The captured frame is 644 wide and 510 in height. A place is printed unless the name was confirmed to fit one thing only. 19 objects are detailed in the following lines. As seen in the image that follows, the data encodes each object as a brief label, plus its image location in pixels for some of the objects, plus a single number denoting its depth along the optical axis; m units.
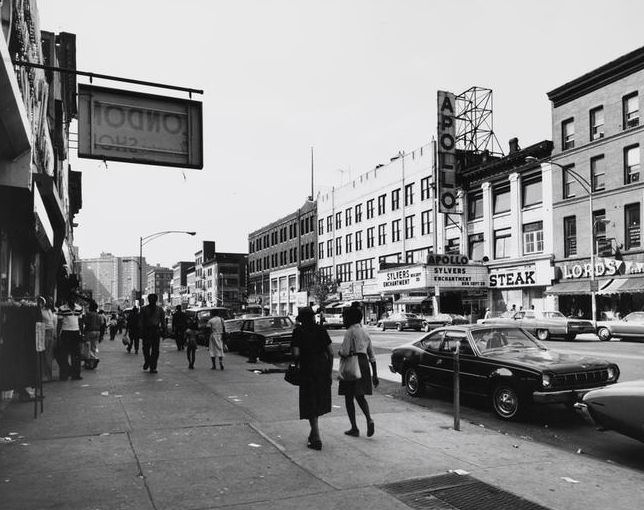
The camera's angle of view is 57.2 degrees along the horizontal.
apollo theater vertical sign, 45.84
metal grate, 5.11
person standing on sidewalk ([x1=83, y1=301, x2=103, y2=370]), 15.14
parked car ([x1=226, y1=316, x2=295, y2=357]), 18.20
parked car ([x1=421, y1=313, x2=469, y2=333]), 39.28
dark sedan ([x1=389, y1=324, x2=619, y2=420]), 8.72
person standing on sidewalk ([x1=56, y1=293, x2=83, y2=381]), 12.61
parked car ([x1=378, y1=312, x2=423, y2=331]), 41.39
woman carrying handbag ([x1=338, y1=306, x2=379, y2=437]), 7.55
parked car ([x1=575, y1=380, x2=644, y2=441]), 6.42
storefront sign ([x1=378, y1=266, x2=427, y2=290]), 45.81
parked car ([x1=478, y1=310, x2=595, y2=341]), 28.83
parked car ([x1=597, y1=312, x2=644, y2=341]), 26.89
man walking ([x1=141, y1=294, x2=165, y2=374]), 14.05
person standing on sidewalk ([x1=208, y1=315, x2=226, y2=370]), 15.42
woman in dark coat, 6.91
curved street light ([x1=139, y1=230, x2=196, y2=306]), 45.16
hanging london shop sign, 6.77
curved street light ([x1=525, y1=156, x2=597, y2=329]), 32.62
